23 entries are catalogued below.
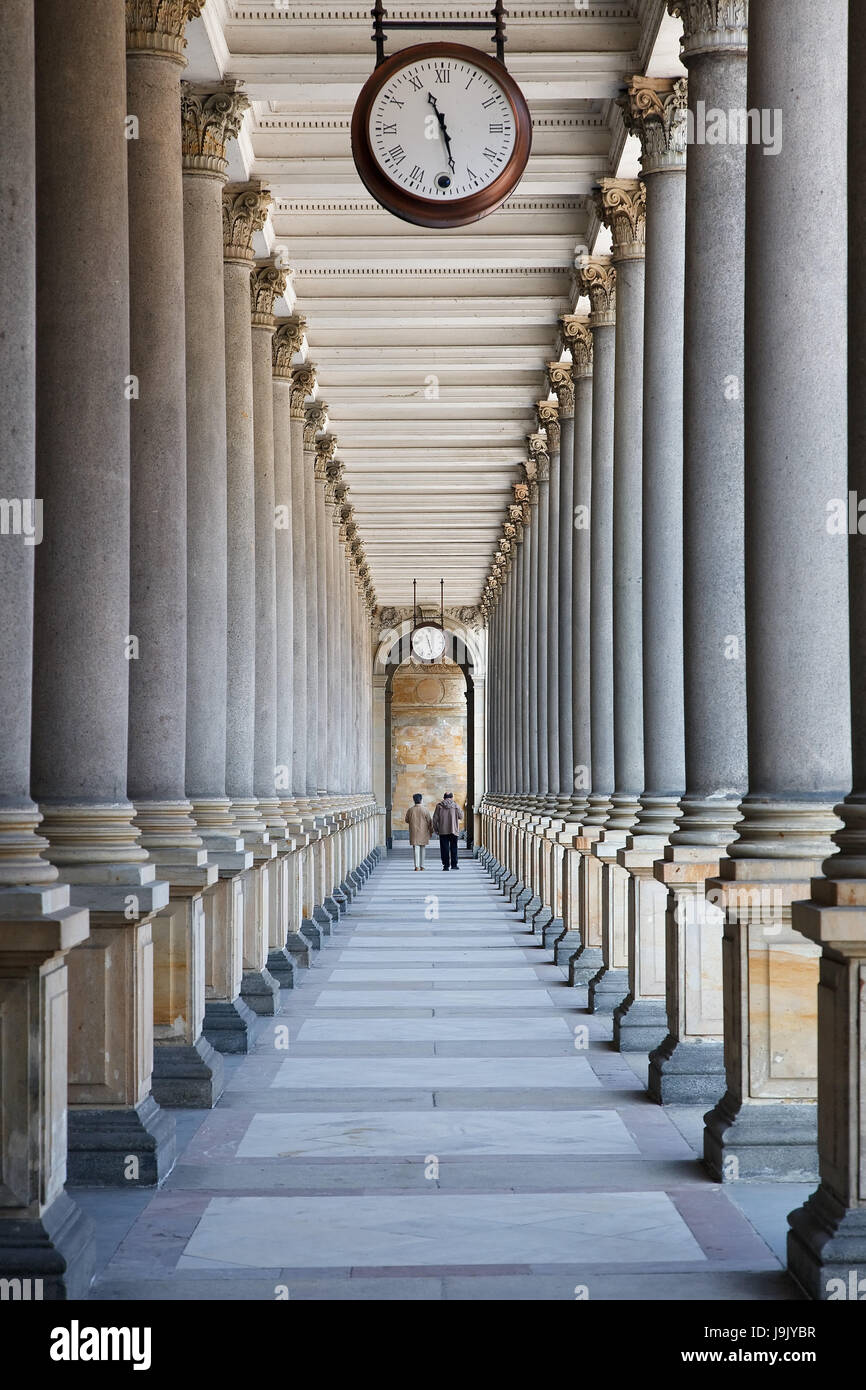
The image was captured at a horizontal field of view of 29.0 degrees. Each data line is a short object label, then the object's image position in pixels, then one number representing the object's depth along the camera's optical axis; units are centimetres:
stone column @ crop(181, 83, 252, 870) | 1433
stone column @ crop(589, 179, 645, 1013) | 1653
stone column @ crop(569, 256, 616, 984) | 2009
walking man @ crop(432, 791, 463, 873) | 4553
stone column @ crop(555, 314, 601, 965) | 2145
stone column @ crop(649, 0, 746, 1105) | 1135
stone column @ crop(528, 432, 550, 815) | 3166
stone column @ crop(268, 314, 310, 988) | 2036
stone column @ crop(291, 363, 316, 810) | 2517
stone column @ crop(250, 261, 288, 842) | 1983
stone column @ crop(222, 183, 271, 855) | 1683
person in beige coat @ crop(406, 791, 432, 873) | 4519
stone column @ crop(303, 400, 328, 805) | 2827
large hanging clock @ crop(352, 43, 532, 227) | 1086
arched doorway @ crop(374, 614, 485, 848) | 6850
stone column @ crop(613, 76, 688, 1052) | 1368
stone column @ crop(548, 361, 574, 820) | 2517
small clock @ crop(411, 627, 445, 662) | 4156
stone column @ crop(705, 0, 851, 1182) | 909
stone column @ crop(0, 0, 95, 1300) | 675
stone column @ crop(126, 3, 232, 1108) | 1158
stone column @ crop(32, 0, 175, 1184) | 928
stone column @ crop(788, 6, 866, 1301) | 676
